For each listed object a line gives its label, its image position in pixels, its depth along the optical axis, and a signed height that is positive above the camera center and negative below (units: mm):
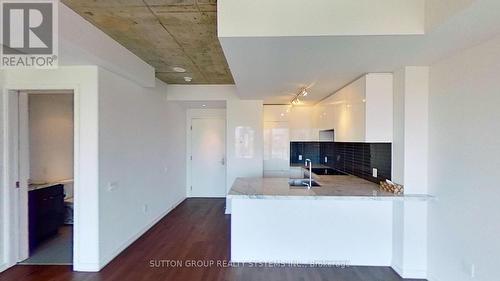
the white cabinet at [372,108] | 3523 +361
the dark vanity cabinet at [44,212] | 4141 -1099
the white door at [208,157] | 7566 -475
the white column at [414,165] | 3230 -285
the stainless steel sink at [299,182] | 4316 -653
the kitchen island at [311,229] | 3555 -1088
